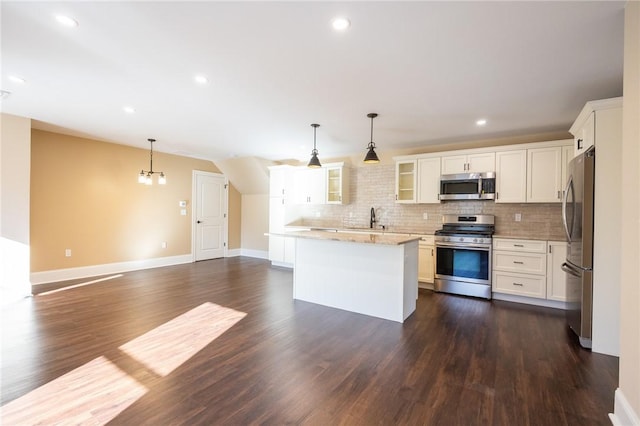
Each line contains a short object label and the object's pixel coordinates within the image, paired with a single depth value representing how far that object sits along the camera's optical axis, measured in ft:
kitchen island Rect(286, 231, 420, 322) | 11.64
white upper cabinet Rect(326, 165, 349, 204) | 20.52
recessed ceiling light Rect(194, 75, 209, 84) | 9.54
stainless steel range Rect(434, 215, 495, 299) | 14.85
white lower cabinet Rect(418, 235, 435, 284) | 16.37
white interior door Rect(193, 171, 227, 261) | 24.26
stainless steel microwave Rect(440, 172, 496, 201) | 15.40
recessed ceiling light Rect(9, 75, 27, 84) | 9.70
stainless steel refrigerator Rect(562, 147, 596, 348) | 9.32
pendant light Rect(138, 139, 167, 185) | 18.00
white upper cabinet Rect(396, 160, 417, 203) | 18.15
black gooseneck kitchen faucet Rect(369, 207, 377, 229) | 20.07
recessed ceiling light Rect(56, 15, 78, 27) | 6.66
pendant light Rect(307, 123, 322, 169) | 13.82
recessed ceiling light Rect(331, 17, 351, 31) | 6.60
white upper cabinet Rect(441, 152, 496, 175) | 15.43
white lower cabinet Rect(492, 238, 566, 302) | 13.33
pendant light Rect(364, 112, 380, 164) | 12.37
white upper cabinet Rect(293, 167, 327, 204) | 21.30
